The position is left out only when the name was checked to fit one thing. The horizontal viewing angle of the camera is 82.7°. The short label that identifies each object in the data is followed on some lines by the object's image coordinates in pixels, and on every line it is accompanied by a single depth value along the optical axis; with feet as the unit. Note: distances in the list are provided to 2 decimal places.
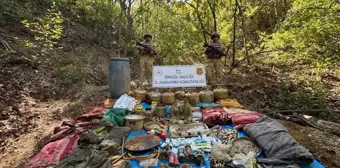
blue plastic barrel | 12.68
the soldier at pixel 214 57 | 14.83
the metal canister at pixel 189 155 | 6.48
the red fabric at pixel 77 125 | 8.87
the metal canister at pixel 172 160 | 6.27
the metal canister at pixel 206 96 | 13.34
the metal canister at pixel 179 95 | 12.91
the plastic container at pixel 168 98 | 12.63
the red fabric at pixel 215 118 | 9.67
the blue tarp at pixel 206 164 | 6.20
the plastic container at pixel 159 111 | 10.82
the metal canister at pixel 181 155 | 6.50
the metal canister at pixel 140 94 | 13.19
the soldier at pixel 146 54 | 14.60
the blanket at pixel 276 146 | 6.08
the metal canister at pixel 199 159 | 6.35
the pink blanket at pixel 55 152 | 6.65
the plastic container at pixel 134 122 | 9.05
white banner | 13.12
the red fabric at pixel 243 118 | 9.08
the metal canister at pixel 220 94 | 13.44
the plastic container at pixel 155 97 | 12.57
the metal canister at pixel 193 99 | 12.55
